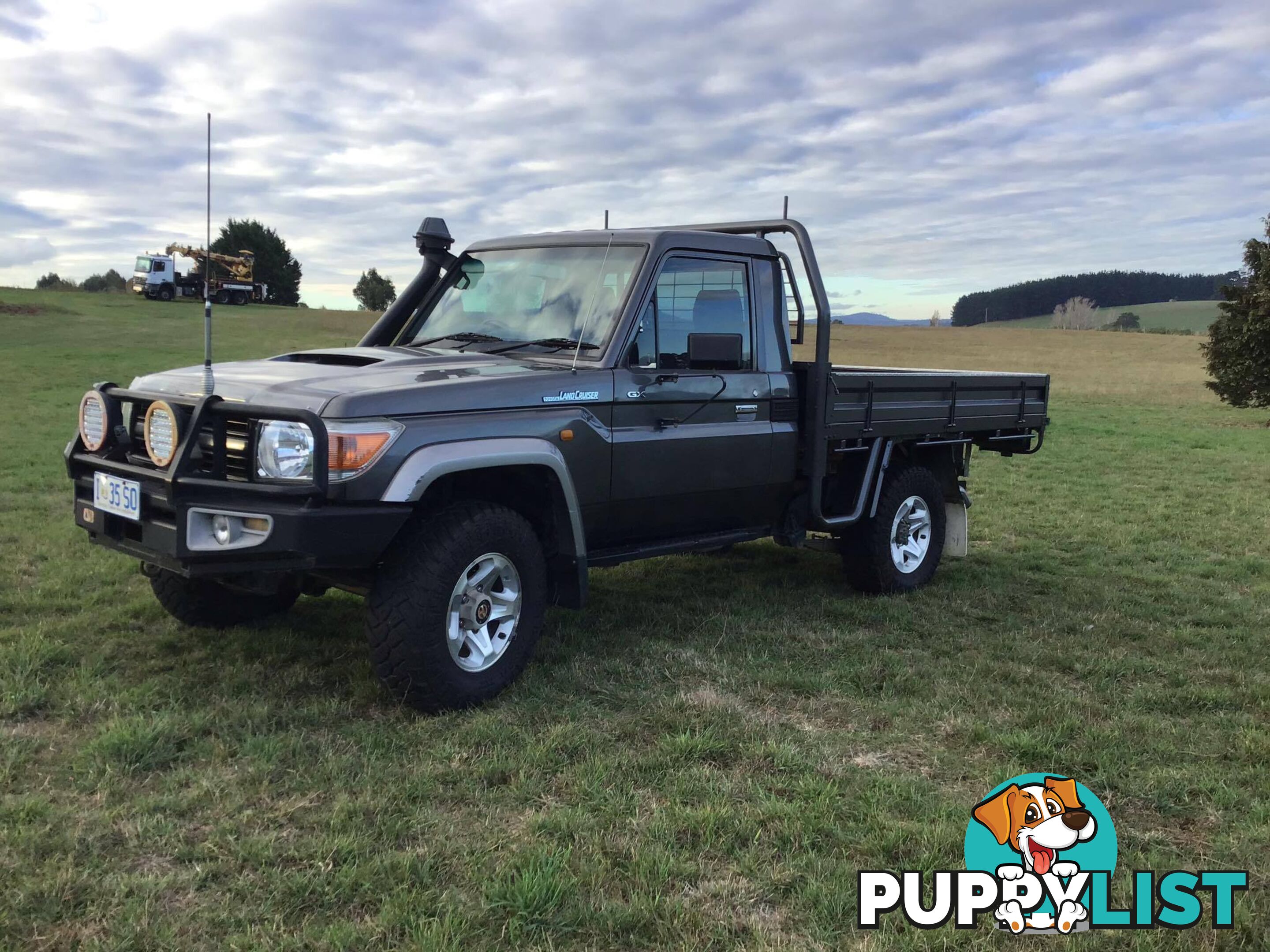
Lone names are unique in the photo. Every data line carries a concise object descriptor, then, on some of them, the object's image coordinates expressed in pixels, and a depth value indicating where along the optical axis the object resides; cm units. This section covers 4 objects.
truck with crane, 4916
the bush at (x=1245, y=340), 2256
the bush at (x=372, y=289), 6788
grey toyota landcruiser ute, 375
